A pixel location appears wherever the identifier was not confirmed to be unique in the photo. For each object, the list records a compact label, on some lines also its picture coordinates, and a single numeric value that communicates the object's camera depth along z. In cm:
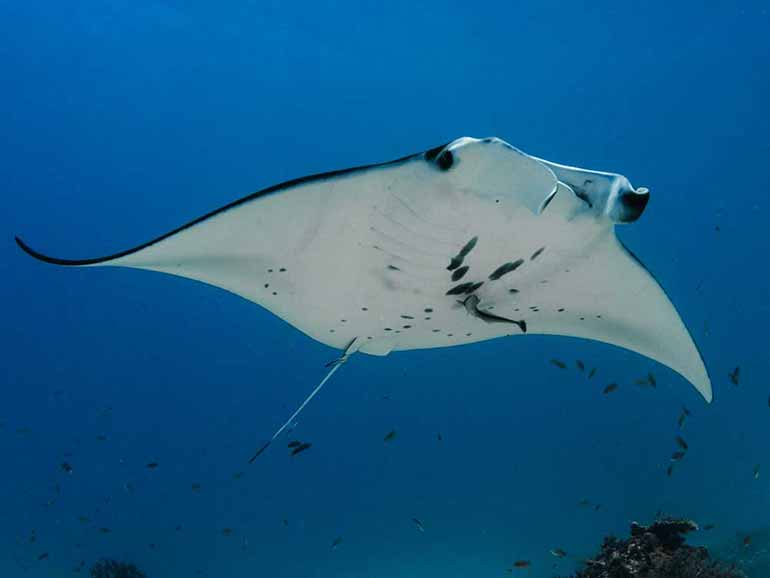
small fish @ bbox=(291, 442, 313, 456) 538
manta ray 242
